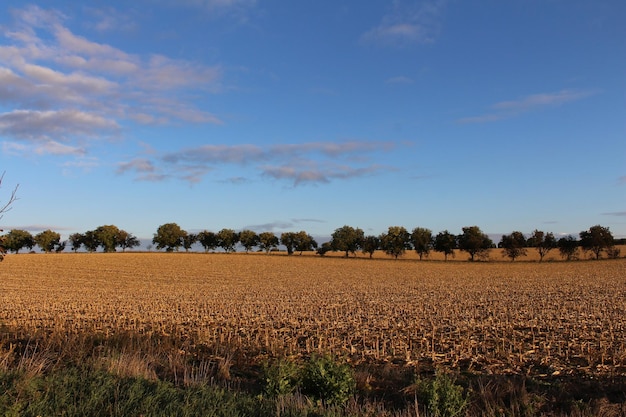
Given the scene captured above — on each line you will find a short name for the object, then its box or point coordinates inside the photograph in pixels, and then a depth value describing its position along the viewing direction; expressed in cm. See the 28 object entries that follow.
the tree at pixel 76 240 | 14188
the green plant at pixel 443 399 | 789
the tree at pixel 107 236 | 13638
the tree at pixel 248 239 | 14388
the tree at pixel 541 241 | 10100
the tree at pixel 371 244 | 11527
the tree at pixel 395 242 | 11200
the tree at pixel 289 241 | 14100
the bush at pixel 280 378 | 880
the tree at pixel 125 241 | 14112
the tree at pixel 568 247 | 9775
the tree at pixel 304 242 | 13925
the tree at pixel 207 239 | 14475
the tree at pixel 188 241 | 14088
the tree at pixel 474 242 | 9969
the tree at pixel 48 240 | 13662
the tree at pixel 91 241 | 13856
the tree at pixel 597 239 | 9381
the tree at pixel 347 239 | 12244
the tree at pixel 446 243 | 10425
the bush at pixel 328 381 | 859
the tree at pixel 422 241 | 10838
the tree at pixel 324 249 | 12736
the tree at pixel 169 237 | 13688
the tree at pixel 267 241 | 14400
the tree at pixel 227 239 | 14300
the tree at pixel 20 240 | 13250
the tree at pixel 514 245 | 9781
